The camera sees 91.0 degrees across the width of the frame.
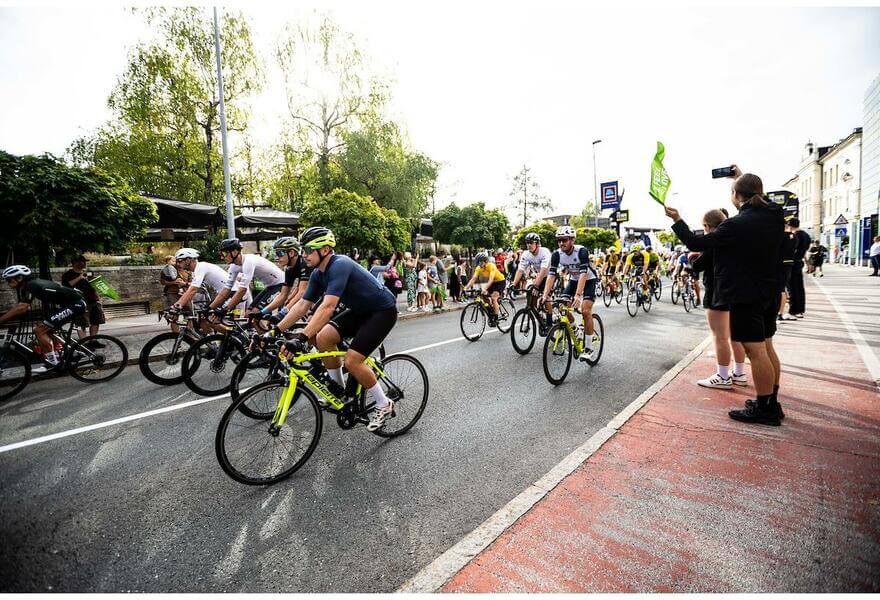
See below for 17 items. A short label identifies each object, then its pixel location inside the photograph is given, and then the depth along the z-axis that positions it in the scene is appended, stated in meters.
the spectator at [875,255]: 20.83
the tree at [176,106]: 20.28
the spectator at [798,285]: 9.37
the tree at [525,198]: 61.38
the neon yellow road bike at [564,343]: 5.61
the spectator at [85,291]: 8.17
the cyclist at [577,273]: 6.43
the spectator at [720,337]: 5.06
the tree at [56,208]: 7.53
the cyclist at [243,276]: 6.17
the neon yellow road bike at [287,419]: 3.31
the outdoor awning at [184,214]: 12.59
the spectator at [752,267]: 3.83
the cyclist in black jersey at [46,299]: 6.24
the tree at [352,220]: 15.20
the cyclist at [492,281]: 9.21
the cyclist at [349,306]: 3.72
